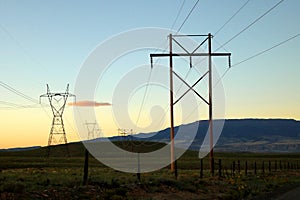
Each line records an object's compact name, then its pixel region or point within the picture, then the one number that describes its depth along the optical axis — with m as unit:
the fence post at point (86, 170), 23.88
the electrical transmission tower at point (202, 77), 41.34
